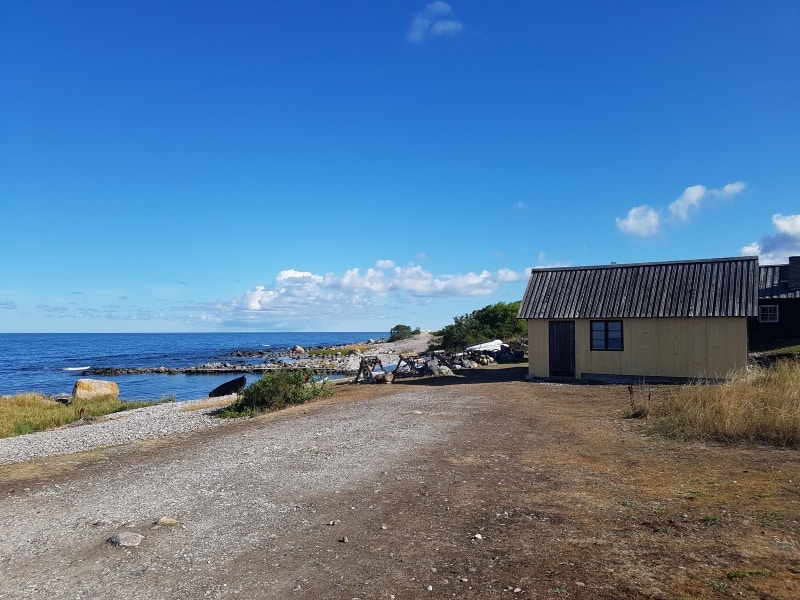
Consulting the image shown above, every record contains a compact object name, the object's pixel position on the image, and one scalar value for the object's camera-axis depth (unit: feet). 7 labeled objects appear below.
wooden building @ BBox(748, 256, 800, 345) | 98.89
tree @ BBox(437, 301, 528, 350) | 130.72
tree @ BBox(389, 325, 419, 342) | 276.00
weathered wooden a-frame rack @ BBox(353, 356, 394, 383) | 82.95
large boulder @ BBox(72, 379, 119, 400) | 89.45
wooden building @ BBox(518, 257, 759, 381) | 68.03
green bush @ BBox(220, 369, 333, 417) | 59.52
